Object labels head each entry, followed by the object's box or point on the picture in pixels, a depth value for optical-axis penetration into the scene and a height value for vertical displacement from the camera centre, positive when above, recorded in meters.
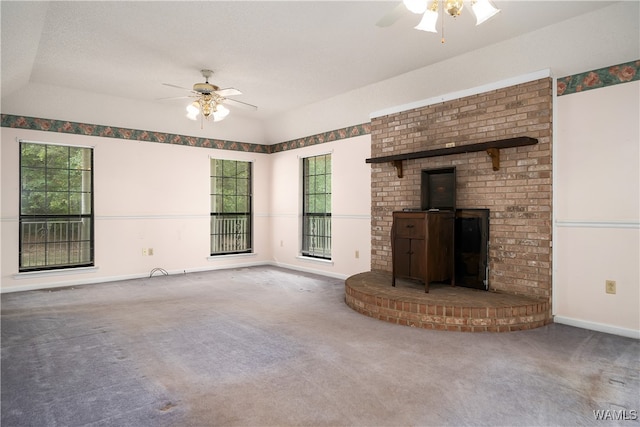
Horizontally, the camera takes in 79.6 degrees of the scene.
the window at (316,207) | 6.70 +0.14
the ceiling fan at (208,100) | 4.55 +1.45
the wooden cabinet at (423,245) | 4.00 -0.33
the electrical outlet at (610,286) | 3.46 -0.65
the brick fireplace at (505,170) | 3.79 +0.49
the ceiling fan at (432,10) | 2.30 +1.29
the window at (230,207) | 7.22 +0.14
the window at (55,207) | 5.41 +0.10
